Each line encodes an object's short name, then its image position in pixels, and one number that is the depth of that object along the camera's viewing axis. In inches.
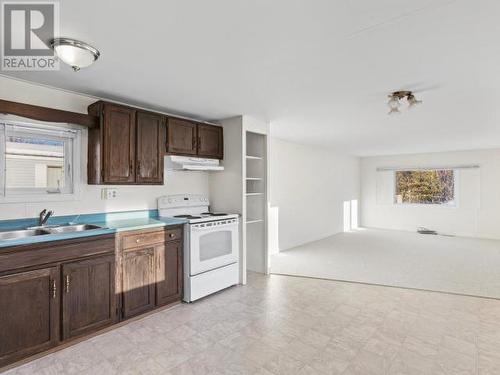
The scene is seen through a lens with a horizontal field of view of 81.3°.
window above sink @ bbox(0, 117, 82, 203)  99.7
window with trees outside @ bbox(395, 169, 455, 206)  300.9
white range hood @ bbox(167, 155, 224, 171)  135.1
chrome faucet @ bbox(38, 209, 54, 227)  102.3
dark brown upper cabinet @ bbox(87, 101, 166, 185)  111.1
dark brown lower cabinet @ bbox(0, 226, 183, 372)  81.5
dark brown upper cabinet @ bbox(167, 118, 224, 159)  135.3
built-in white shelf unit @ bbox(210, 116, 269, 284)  152.2
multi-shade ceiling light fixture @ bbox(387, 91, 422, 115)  113.3
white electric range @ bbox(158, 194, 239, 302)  126.5
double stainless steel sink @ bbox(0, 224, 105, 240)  94.5
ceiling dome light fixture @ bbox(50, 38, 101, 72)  74.0
